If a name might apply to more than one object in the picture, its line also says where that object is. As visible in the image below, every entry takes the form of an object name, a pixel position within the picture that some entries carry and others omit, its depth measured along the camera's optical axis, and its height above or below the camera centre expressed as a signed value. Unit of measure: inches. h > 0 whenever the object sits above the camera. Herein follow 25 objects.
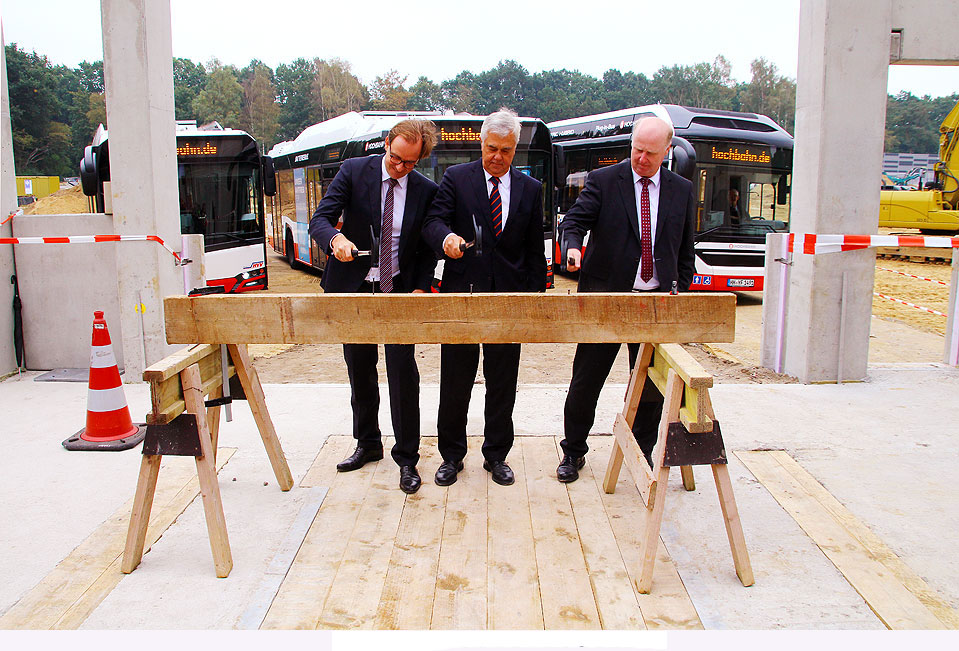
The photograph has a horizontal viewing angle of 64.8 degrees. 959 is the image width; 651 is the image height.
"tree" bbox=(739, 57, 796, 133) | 2992.1 +538.7
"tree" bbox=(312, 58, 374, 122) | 2910.9 +515.7
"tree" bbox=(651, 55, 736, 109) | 3312.0 +635.8
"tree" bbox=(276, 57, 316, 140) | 2992.1 +546.6
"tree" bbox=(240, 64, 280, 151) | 2883.9 +446.1
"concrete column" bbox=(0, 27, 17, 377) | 259.0 -3.1
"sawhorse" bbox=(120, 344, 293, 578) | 120.1 -35.0
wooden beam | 122.6 -15.3
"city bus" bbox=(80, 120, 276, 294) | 478.3 +15.9
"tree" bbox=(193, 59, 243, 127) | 2810.0 +463.1
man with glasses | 155.3 -2.6
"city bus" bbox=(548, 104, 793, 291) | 519.5 +25.3
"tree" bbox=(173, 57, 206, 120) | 2773.1 +633.1
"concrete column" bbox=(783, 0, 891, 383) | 238.7 +18.4
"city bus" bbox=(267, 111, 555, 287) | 477.7 +48.2
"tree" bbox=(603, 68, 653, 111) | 3631.9 +667.1
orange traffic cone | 189.6 -47.5
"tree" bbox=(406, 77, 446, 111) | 3287.4 +591.8
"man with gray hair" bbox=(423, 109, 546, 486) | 154.9 -5.9
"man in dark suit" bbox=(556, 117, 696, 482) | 154.8 -1.9
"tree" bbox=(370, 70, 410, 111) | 2982.3 +526.1
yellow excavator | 773.9 +25.5
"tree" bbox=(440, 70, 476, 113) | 3580.2 +647.0
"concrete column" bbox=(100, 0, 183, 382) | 240.4 +20.9
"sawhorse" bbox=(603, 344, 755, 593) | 115.8 -35.0
